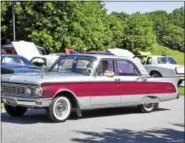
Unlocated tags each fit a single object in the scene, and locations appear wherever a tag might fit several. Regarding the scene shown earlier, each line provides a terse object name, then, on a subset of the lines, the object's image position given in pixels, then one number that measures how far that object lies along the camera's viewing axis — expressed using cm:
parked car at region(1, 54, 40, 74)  1887
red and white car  1064
